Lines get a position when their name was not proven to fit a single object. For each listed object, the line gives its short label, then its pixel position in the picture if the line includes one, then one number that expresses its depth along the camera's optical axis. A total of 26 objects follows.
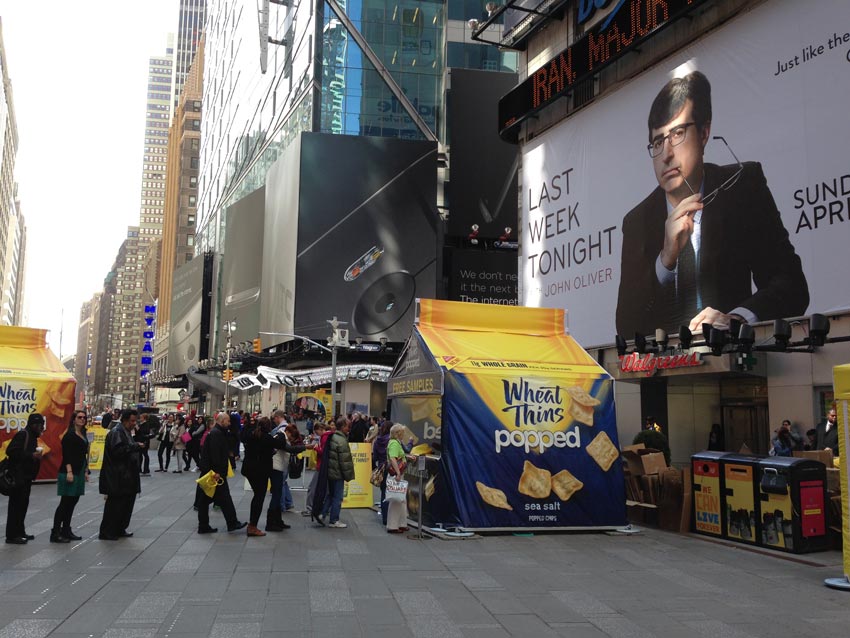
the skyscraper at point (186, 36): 189.25
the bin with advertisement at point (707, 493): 12.19
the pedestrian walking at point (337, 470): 12.82
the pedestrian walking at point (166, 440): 25.84
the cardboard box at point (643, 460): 13.72
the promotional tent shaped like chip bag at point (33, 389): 18.75
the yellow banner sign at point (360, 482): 15.95
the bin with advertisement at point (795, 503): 10.84
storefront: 17.67
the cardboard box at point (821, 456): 12.38
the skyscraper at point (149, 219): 195.62
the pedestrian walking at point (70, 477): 10.79
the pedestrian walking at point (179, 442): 24.35
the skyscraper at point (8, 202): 132.88
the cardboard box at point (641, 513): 13.74
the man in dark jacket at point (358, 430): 21.47
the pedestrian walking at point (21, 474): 10.49
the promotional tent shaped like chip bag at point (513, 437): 12.28
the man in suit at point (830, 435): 14.34
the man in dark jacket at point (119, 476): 11.02
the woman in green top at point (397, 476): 12.37
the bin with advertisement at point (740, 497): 11.52
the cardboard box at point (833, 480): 11.86
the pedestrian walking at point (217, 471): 11.58
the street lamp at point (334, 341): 33.78
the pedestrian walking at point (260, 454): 12.02
